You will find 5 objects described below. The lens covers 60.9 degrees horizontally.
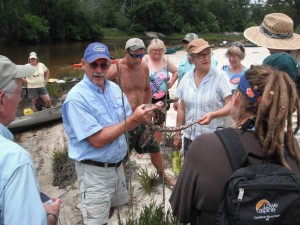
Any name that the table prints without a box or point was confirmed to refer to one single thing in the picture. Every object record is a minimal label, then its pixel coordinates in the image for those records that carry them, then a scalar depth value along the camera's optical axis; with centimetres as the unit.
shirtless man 288
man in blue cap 182
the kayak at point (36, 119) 612
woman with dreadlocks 112
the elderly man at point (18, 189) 92
